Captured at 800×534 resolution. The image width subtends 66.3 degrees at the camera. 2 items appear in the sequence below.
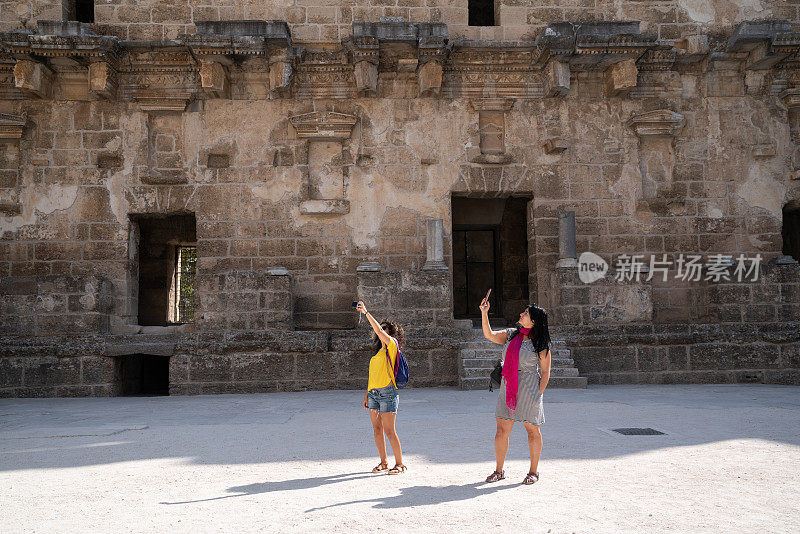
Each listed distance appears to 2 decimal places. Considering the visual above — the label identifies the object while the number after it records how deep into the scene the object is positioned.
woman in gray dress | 3.95
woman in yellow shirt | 4.20
